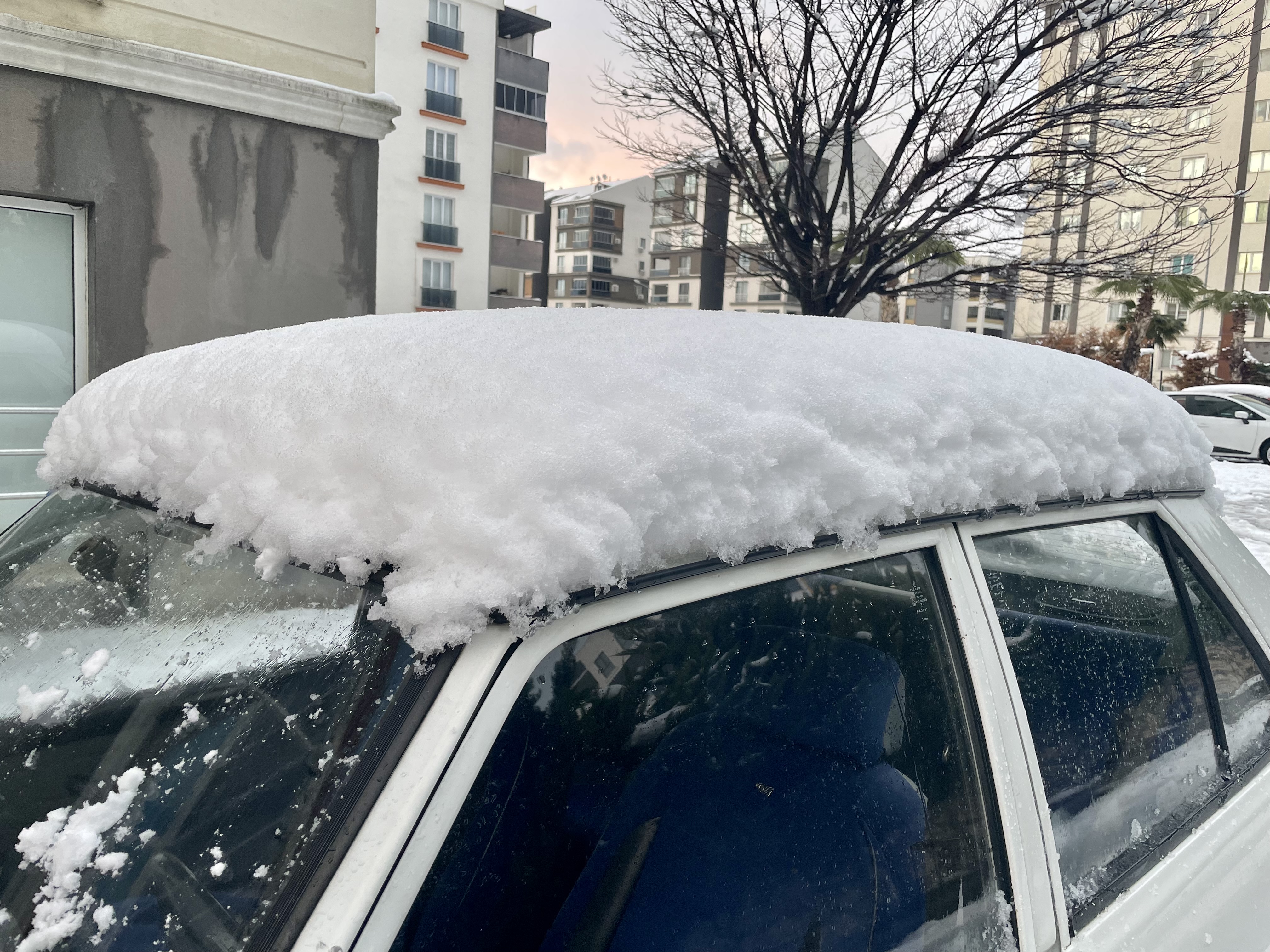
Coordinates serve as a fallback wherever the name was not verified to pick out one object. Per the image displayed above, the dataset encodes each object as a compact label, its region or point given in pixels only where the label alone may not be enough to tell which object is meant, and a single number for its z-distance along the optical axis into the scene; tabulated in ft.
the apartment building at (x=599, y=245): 254.68
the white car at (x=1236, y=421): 60.29
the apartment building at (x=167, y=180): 22.61
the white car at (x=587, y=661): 2.61
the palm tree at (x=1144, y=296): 77.56
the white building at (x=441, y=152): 118.01
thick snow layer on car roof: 2.64
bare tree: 24.11
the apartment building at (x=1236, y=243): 138.92
